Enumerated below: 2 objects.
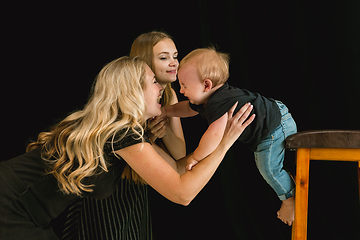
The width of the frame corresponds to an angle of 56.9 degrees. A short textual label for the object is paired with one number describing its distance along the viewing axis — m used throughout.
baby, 1.36
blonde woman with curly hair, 1.33
